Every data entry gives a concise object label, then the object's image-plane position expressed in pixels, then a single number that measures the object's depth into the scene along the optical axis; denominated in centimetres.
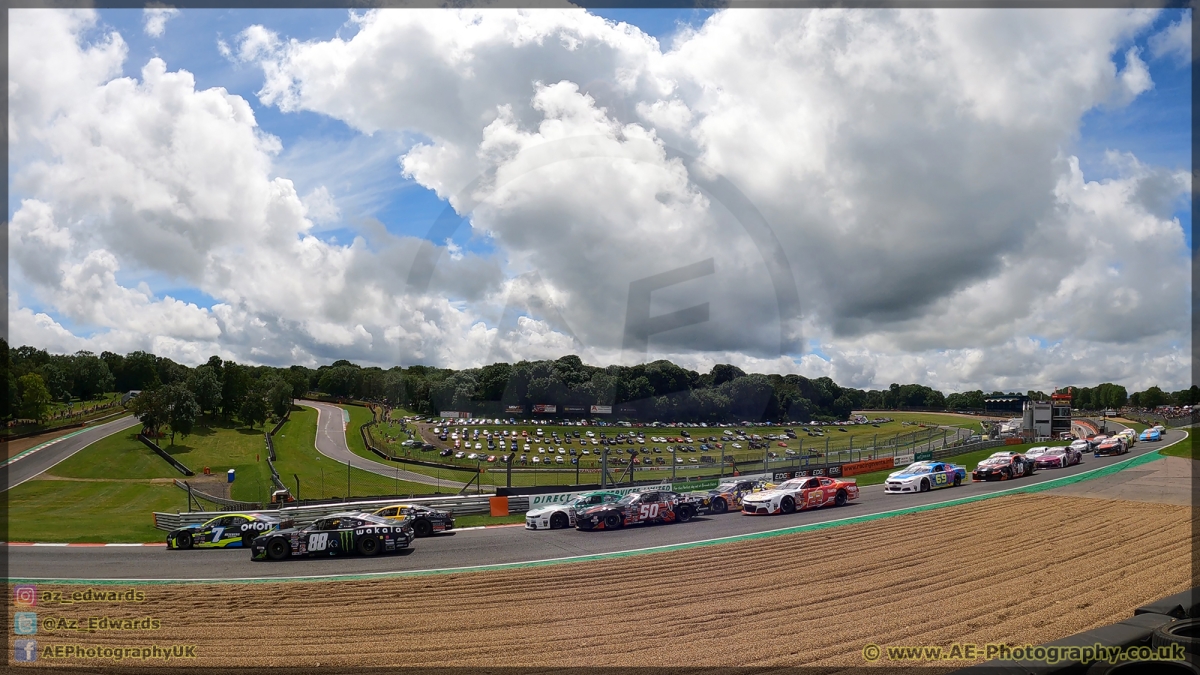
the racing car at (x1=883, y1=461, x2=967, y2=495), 2805
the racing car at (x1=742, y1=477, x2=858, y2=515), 2328
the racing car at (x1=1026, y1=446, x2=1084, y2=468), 3569
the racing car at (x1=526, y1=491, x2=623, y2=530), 2184
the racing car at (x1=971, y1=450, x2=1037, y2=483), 3092
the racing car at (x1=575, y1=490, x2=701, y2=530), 2109
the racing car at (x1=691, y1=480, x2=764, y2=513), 2534
